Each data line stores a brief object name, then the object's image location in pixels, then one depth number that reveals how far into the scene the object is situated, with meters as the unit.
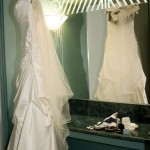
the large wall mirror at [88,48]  1.67
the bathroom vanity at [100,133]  1.39
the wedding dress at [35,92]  1.44
